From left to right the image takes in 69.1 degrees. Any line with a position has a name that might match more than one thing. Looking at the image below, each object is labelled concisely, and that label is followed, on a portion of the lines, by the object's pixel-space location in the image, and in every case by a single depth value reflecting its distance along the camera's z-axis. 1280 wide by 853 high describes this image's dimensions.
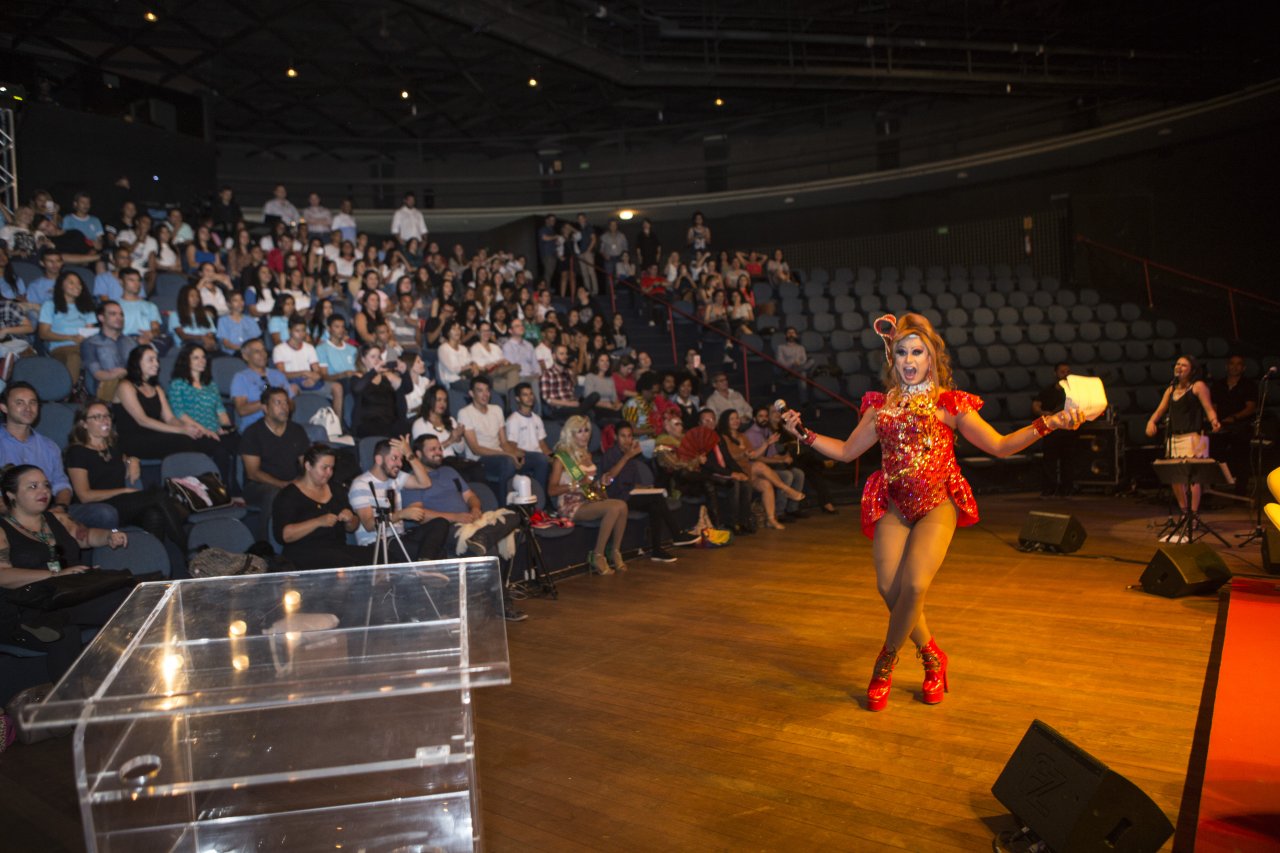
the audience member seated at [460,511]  5.89
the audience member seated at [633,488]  7.36
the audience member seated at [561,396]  8.77
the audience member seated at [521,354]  9.12
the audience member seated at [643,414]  8.45
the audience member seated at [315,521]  5.26
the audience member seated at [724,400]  9.36
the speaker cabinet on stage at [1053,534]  6.64
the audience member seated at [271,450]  5.91
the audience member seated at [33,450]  4.96
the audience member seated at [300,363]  7.41
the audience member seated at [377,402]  7.13
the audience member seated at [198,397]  6.30
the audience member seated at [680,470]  7.94
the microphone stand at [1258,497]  6.44
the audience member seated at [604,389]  9.18
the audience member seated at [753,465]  8.56
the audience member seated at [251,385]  6.77
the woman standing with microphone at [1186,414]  7.27
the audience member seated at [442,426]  6.78
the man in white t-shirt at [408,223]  12.08
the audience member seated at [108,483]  5.19
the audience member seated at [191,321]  7.40
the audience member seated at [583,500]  6.83
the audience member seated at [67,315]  6.58
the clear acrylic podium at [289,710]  1.77
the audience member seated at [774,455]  9.02
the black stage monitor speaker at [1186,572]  5.18
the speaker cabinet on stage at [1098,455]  9.49
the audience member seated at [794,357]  10.86
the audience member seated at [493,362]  8.55
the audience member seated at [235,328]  7.61
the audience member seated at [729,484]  8.22
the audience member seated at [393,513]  5.62
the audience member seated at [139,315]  7.05
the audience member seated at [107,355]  6.34
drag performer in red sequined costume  3.70
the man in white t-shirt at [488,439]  7.16
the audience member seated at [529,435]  7.43
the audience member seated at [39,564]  3.89
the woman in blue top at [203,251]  8.48
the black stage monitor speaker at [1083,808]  2.34
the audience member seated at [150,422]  6.01
